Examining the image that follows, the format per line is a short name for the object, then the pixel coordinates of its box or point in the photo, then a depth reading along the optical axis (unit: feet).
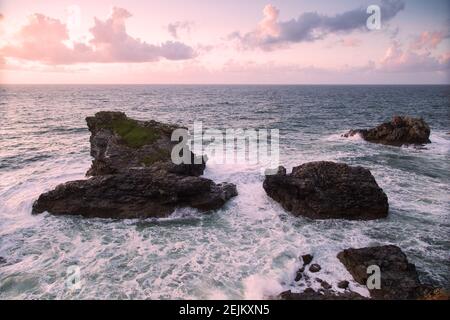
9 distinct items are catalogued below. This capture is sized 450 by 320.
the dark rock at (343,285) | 50.14
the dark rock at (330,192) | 72.08
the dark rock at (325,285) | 50.07
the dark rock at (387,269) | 47.93
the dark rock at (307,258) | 56.42
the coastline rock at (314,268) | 54.08
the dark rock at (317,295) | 46.50
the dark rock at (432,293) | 44.06
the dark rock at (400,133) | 137.59
